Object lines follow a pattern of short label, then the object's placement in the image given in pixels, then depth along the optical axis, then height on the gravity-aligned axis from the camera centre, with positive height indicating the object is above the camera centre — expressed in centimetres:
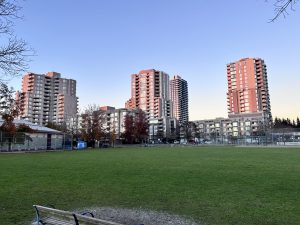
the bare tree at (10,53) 627 +241
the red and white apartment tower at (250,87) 10730 +2371
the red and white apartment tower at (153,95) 12578 +2445
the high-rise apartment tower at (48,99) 10885 +1970
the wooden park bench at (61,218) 334 -133
